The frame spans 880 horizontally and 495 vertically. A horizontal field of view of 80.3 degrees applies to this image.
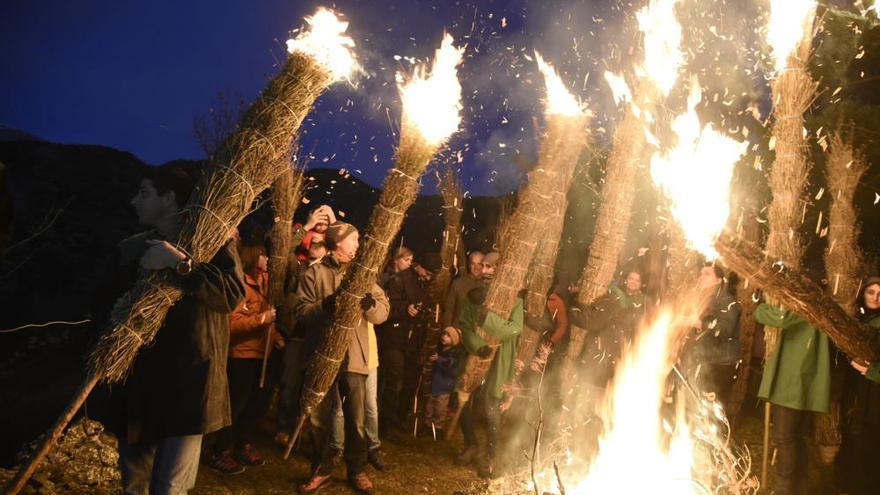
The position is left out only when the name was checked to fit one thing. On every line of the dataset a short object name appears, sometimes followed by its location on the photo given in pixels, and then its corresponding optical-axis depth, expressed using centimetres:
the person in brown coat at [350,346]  424
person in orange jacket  461
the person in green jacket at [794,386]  445
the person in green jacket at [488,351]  518
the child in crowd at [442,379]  591
